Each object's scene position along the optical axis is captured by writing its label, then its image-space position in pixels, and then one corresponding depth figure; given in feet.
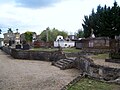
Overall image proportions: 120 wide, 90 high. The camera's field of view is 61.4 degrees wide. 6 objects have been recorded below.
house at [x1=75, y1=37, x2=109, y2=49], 54.05
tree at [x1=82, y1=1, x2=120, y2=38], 58.90
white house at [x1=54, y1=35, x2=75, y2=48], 95.37
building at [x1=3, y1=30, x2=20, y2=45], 155.42
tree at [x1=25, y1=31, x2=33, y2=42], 143.37
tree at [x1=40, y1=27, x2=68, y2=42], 153.87
